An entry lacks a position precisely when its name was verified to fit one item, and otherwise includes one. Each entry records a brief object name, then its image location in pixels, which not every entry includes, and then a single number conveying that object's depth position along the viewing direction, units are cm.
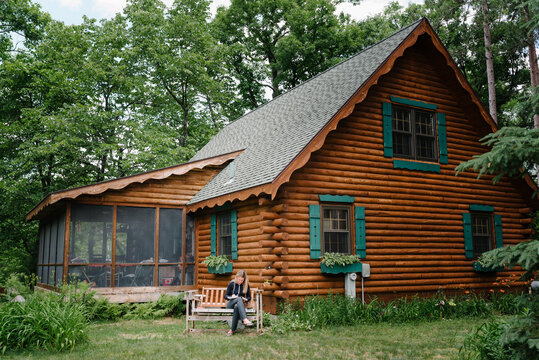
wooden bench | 971
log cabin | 1154
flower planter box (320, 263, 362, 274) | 1134
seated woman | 950
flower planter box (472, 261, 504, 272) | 1359
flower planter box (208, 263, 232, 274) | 1292
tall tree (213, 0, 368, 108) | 3209
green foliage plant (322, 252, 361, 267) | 1131
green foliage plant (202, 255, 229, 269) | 1315
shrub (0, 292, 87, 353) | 784
